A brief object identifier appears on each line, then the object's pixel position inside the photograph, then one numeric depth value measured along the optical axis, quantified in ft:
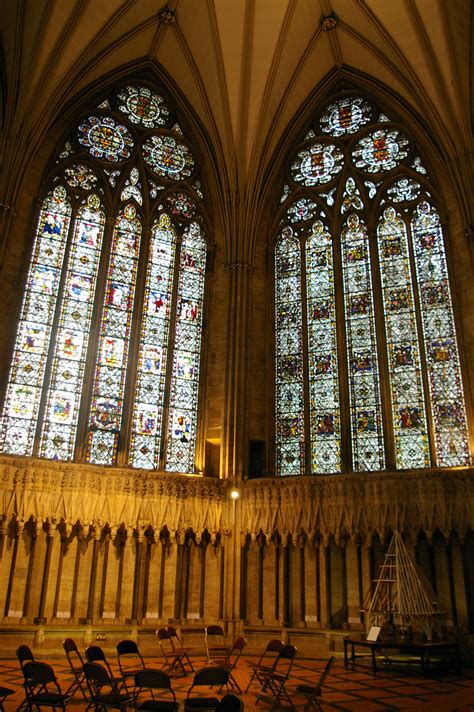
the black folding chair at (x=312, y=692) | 27.48
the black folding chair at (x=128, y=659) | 33.99
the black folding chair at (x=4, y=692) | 25.29
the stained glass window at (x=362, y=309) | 55.52
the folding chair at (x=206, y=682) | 25.57
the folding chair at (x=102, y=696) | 26.18
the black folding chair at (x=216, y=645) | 42.19
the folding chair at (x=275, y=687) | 30.36
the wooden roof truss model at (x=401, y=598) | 41.86
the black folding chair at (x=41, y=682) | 26.44
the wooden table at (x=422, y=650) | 39.50
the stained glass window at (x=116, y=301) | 54.29
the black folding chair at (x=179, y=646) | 38.29
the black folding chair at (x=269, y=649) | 34.09
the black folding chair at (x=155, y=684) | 25.11
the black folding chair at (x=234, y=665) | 34.02
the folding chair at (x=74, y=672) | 31.11
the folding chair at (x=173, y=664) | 38.17
